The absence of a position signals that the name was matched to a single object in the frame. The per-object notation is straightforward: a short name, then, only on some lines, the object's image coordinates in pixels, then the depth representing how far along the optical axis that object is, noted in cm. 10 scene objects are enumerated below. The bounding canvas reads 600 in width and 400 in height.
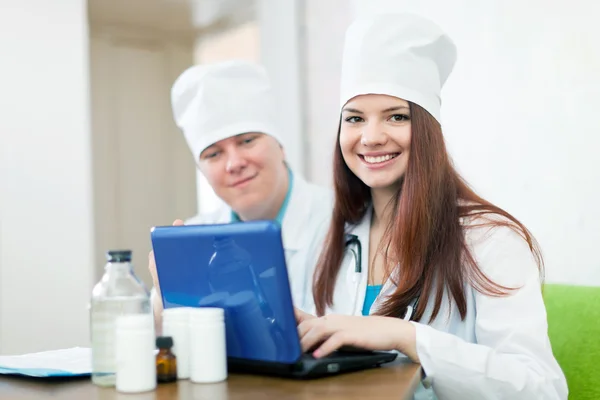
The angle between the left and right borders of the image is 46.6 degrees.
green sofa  158
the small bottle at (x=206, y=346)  103
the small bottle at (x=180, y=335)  107
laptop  100
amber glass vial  106
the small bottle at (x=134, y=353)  100
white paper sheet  115
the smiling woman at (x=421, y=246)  118
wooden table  94
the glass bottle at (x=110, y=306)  106
